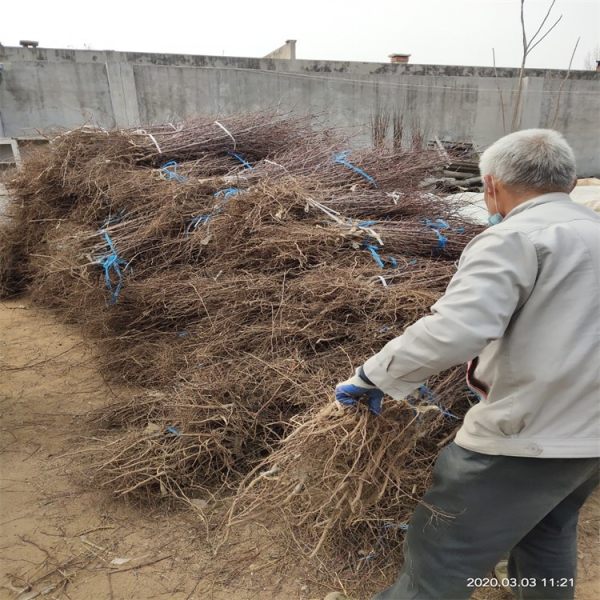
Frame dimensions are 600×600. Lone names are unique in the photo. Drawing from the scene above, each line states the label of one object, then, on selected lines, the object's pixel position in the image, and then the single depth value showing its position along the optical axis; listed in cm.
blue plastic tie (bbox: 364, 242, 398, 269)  277
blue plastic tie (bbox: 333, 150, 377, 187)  388
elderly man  113
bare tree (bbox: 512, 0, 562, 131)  656
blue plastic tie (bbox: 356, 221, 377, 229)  304
